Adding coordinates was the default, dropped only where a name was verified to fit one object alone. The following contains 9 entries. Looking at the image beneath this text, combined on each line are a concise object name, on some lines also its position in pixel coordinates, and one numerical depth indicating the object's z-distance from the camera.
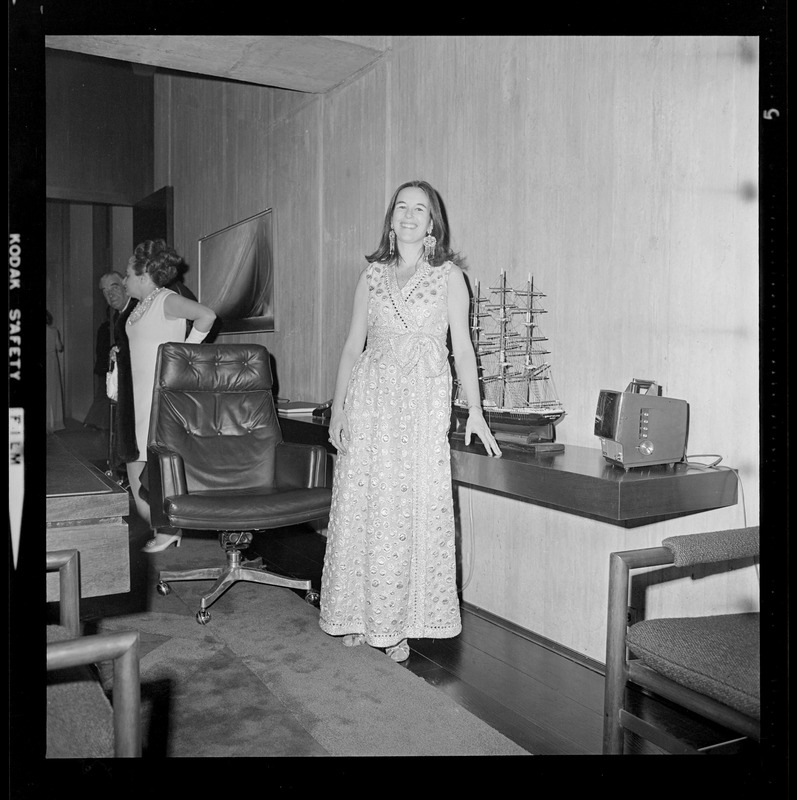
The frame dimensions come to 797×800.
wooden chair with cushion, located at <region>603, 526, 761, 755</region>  1.38
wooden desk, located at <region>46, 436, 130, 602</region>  1.52
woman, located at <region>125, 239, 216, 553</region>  3.59
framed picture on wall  4.38
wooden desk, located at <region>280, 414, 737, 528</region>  1.85
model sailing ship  2.42
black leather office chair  2.90
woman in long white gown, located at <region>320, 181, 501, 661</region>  2.36
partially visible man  4.90
